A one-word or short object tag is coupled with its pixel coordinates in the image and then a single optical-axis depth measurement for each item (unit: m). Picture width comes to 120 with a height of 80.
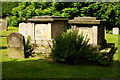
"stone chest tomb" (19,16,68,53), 12.05
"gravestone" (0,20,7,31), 23.89
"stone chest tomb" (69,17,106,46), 10.86
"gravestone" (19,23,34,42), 12.67
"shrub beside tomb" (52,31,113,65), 9.40
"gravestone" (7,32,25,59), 10.37
